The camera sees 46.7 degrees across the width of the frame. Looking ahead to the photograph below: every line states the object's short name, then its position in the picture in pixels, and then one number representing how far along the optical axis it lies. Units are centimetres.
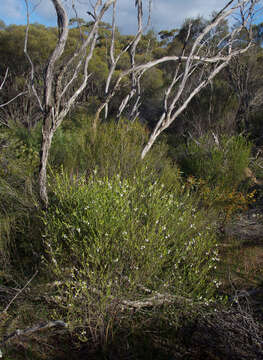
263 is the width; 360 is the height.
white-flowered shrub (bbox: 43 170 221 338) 251
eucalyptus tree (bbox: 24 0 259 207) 293
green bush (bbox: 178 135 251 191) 578
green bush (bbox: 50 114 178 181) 402
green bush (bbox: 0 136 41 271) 328
